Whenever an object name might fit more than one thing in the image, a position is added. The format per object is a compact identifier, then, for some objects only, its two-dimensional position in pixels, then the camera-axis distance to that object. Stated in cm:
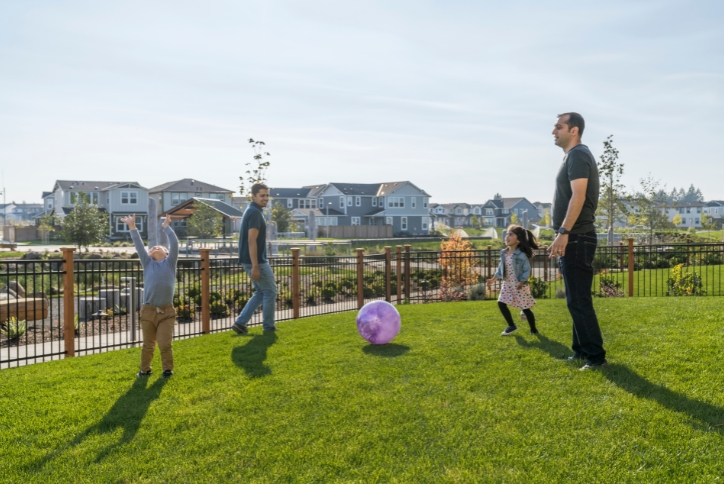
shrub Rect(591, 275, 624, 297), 1310
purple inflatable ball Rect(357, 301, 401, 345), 680
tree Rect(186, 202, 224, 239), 4231
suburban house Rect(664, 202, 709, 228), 11981
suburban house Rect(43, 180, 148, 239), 6525
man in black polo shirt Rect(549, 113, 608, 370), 490
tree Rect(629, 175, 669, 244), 3275
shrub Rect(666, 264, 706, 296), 1247
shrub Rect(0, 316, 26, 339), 923
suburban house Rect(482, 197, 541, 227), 10394
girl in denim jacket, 714
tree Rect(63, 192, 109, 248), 3600
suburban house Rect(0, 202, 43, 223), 15988
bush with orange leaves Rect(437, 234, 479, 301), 1355
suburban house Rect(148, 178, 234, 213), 6650
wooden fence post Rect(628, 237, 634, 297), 1260
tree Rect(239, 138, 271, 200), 2555
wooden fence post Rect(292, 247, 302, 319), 1012
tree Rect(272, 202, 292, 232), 5312
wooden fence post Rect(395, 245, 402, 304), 1272
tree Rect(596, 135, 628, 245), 2772
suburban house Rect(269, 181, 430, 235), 7144
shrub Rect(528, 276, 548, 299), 1336
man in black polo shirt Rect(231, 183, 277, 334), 768
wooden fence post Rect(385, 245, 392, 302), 1212
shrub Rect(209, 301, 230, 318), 1204
